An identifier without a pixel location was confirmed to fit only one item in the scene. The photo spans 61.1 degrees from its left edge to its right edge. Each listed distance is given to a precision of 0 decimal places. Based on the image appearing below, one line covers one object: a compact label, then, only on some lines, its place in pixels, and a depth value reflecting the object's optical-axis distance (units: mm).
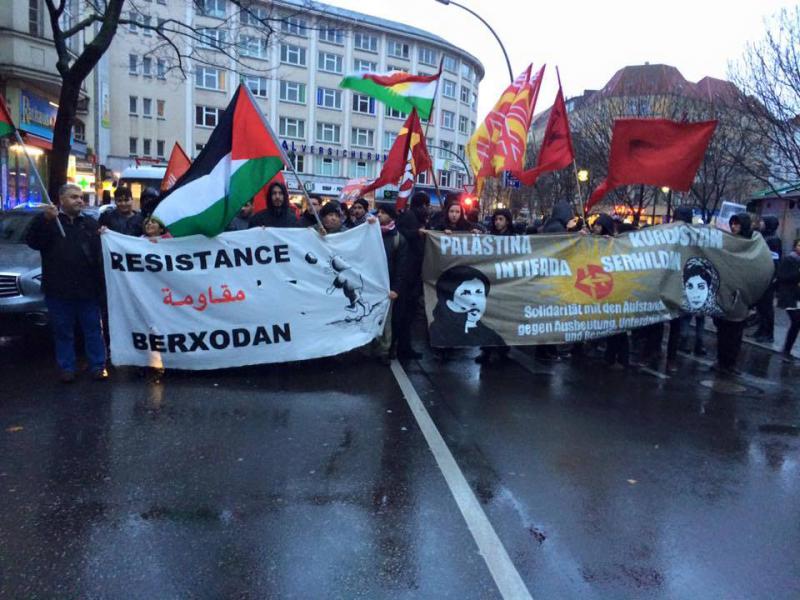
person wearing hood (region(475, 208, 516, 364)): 8341
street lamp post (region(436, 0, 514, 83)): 18631
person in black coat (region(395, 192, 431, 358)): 7621
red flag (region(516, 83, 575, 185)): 8586
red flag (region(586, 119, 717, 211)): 7707
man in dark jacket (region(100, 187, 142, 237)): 7875
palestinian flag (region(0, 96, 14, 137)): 6781
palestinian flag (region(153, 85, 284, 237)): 6520
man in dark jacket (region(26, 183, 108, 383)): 6277
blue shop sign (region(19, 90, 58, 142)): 18750
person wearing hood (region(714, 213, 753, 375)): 8109
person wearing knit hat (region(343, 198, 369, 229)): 10484
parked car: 7535
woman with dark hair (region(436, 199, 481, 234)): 8320
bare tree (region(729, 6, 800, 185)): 14805
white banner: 6777
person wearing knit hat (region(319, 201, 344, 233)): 7938
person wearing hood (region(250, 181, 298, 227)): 7824
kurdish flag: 9328
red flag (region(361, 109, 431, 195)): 9216
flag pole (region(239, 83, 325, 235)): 6613
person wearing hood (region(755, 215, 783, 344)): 10455
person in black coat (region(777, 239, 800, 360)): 9484
